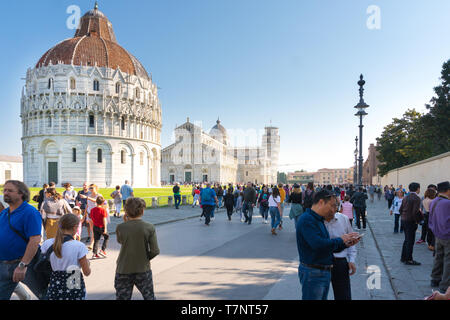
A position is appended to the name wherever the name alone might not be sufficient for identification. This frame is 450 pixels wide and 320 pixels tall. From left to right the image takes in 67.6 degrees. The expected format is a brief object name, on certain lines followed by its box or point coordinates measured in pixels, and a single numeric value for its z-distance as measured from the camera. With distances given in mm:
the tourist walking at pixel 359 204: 13031
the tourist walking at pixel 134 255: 4016
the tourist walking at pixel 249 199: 14703
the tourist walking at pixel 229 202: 17078
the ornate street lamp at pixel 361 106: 15773
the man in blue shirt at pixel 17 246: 3844
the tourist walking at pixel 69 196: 11725
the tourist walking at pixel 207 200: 14711
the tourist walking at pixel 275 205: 12205
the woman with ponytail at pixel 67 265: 3598
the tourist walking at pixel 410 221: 7496
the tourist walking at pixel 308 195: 10438
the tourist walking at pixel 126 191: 17688
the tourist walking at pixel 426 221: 8750
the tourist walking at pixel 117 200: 17156
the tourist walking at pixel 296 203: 11258
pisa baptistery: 51594
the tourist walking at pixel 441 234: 5431
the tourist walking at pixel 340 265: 3869
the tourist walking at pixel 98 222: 8609
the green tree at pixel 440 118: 32469
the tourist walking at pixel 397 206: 12038
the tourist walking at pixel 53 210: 7824
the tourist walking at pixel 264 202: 15633
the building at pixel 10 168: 91938
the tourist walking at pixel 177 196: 22634
